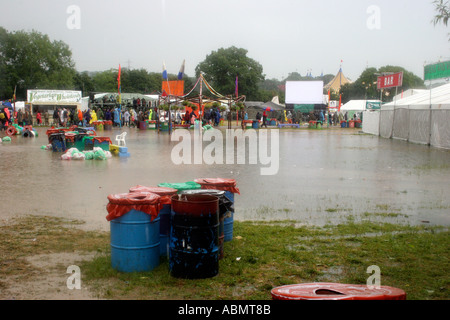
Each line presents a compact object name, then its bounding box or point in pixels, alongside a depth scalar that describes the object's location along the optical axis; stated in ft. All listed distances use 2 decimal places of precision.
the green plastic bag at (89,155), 58.08
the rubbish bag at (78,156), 57.67
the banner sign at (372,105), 166.91
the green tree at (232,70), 332.19
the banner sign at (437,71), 79.36
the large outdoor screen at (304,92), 191.54
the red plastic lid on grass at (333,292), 11.62
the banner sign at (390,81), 126.41
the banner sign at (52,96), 163.12
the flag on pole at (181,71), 139.29
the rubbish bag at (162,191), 18.84
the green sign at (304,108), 198.90
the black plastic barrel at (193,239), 16.90
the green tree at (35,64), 285.72
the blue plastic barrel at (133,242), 17.43
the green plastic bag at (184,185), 21.60
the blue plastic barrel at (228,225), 21.67
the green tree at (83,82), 351.25
